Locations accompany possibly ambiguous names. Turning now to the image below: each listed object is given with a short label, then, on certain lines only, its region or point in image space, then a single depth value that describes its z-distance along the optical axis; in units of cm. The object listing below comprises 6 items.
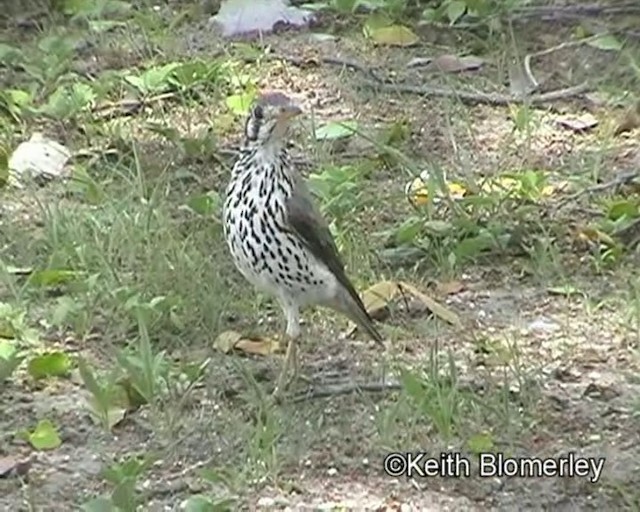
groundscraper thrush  1108
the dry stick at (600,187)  1347
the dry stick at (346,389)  1093
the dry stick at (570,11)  1609
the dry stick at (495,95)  1523
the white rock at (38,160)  1415
